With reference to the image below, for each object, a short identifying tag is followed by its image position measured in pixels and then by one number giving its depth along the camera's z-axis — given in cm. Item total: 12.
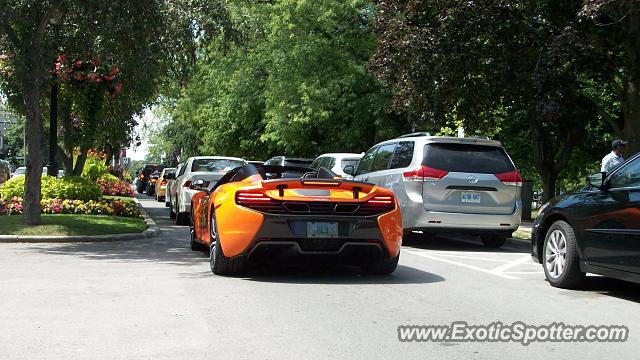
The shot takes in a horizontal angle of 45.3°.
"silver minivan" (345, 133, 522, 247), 1280
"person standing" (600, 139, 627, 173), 1405
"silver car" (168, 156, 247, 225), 1734
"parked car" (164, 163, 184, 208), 1999
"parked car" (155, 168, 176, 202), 3265
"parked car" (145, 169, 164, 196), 4226
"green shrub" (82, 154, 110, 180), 2802
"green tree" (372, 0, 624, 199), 1695
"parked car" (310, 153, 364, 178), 1838
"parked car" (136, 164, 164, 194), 4814
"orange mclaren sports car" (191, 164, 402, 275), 841
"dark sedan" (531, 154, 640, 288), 754
